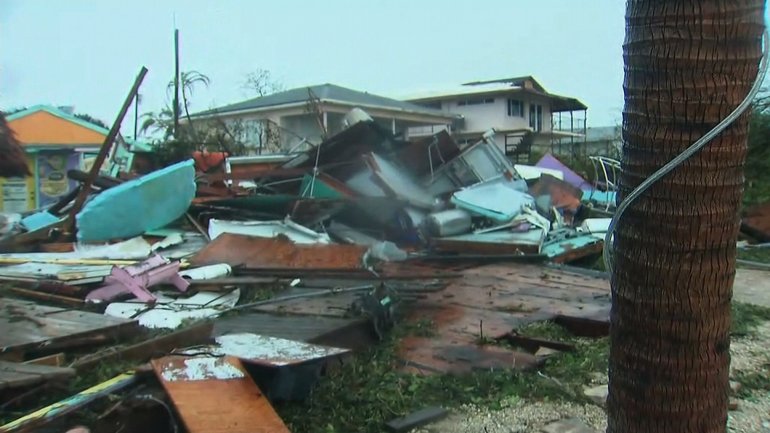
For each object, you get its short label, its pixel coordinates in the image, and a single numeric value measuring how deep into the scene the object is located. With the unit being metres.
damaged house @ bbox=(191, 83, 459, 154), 22.95
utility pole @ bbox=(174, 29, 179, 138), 17.68
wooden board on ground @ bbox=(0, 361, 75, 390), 3.02
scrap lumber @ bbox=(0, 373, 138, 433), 2.72
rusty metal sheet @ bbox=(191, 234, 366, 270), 8.02
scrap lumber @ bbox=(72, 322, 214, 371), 3.67
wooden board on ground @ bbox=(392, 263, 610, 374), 4.70
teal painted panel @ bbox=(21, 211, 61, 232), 9.79
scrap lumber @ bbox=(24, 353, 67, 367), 3.50
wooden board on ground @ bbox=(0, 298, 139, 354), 3.73
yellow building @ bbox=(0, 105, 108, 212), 15.89
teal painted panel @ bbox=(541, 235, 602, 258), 9.98
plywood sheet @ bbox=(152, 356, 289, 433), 2.91
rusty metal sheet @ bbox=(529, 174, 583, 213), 14.12
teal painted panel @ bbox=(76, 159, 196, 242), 9.05
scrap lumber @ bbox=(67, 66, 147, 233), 9.34
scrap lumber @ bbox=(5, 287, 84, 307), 5.74
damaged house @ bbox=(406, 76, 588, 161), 34.09
